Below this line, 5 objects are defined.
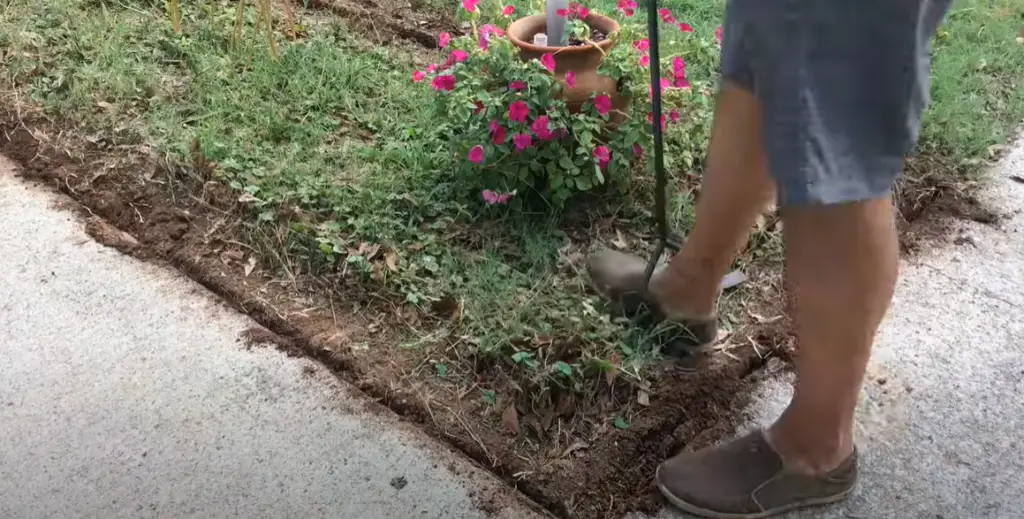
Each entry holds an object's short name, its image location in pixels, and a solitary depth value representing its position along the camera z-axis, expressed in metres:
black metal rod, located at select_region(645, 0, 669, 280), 1.61
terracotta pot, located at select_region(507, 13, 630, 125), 2.08
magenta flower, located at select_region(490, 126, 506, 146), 2.04
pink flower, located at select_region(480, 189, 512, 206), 2.03
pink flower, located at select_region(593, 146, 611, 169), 2.02
